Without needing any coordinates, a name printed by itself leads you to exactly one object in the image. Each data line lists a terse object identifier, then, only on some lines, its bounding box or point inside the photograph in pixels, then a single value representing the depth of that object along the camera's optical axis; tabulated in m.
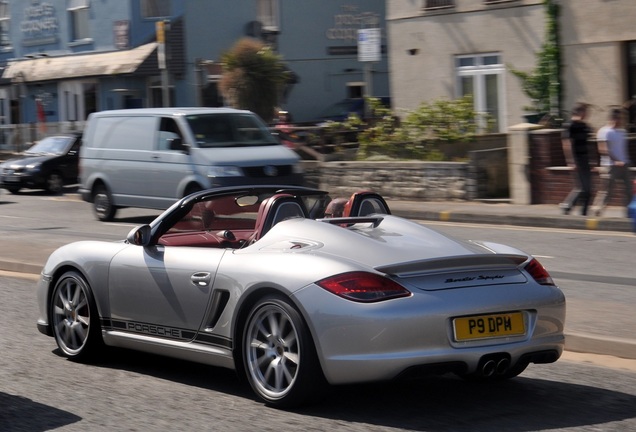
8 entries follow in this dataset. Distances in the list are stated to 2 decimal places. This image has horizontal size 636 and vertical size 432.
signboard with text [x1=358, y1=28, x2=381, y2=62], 22.44
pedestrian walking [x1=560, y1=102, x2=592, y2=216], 17.69
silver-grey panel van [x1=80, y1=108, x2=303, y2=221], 18.03
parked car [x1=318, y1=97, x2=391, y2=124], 35.28
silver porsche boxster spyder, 5.79
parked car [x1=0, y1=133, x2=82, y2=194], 27.05
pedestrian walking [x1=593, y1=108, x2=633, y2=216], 17.55
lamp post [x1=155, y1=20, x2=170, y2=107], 25.66
